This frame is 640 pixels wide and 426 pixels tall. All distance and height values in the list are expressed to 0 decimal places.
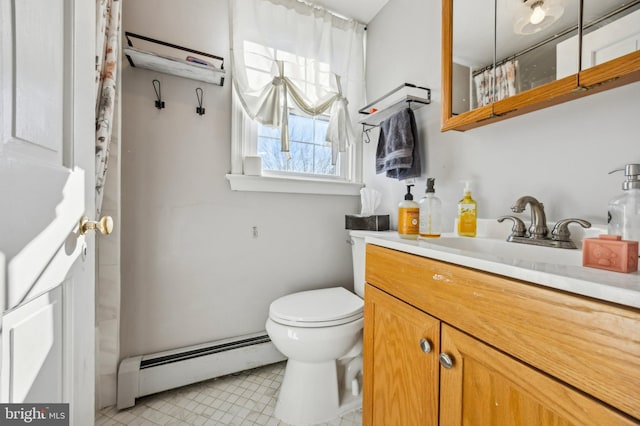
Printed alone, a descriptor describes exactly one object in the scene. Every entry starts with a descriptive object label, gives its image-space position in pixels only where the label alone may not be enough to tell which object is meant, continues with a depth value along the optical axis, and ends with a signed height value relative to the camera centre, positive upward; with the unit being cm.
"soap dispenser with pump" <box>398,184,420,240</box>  86 -3
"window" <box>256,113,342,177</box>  154 +40
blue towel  127 +33
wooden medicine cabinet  64 +50
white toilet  107 -65
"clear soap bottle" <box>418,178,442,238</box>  96 +0
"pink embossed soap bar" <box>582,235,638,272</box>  45 -8
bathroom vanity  36 -25
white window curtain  141 +91
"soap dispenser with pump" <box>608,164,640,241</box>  59 +1
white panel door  31 +1
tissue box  144 -6
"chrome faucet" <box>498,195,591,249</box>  70 -5
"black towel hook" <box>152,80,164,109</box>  126 +59
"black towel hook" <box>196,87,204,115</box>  135 +60
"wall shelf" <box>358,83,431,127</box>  124 +58
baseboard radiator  116 -79
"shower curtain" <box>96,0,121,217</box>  93 +48
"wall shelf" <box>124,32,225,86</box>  115 +71
